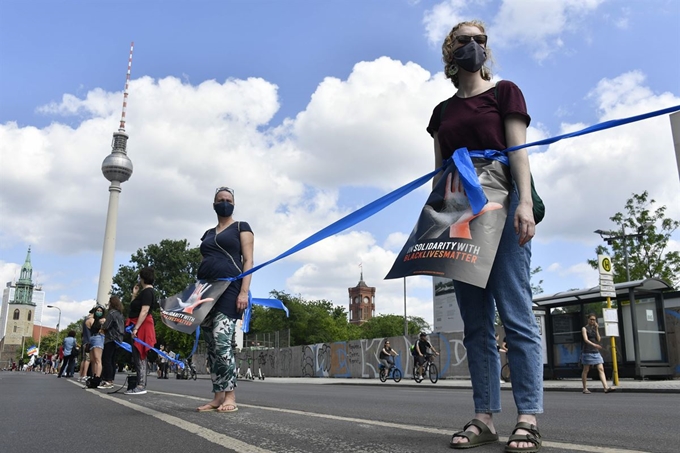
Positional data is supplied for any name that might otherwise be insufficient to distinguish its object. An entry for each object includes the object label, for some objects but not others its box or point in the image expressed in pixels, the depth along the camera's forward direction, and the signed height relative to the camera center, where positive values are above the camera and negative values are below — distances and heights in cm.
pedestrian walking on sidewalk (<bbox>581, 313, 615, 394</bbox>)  1284 +42
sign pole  1394 +24
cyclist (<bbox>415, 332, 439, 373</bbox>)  2180 +53
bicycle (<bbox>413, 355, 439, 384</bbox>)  2164 -10
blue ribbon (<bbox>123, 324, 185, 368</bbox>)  823 +29
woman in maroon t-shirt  278 +53
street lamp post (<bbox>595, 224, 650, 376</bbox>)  1670 +492
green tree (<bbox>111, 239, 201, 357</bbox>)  6044 +905
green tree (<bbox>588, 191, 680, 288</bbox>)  2836 +565
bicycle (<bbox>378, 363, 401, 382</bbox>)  2306 -28
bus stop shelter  1692 +109
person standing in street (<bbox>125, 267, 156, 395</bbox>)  839 +52
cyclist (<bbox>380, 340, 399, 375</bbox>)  2380 +37
